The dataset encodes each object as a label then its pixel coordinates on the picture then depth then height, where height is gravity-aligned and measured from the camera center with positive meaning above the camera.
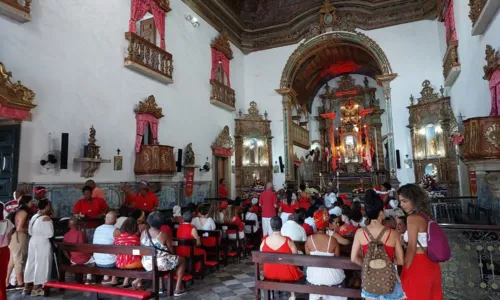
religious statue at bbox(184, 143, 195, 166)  11.37 +0.85
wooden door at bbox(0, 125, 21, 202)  6.05 +0.50
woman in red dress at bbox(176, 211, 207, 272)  5.04 -0.90
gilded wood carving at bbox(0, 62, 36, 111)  5.77 +1.74
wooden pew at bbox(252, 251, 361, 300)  3.30 -0.96
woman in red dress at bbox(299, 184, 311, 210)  8.23 -0.61
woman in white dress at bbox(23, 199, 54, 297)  4.56 -1.01
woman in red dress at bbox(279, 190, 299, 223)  7.26 -0.63
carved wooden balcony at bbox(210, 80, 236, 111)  13.61 +3.83
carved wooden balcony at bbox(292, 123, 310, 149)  17.97 +2.60
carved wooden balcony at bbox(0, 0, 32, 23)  5.93 +3.41
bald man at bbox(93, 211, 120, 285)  4.57 -0.85
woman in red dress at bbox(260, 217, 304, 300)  3.83 -0.90
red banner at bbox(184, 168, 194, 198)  11.31 -0.06
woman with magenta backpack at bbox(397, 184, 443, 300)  2.60 -0.76
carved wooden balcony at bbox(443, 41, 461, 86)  10.23 +3.78
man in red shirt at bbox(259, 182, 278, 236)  7.51 -0.64
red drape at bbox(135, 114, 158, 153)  9.34 +1.69
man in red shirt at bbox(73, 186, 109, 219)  6.54 -0.49
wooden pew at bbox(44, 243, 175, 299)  3.87 -1.19
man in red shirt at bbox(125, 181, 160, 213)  8.45 -0.49
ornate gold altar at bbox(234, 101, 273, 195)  15.43 +1.50
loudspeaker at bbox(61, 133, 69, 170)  6.98 +0.74
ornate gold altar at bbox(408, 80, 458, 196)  12.46 +1.54
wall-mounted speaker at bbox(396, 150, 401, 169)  13.80 +0.58
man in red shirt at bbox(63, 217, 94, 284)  4.93 -0.87
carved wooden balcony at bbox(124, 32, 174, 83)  9.12 +3.82
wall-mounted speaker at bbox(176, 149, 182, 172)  10.81 +0.72
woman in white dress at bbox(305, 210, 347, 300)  3.59 -1.06
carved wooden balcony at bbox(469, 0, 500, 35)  6.61 +3.51
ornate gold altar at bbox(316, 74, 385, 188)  22.48 +3.68
